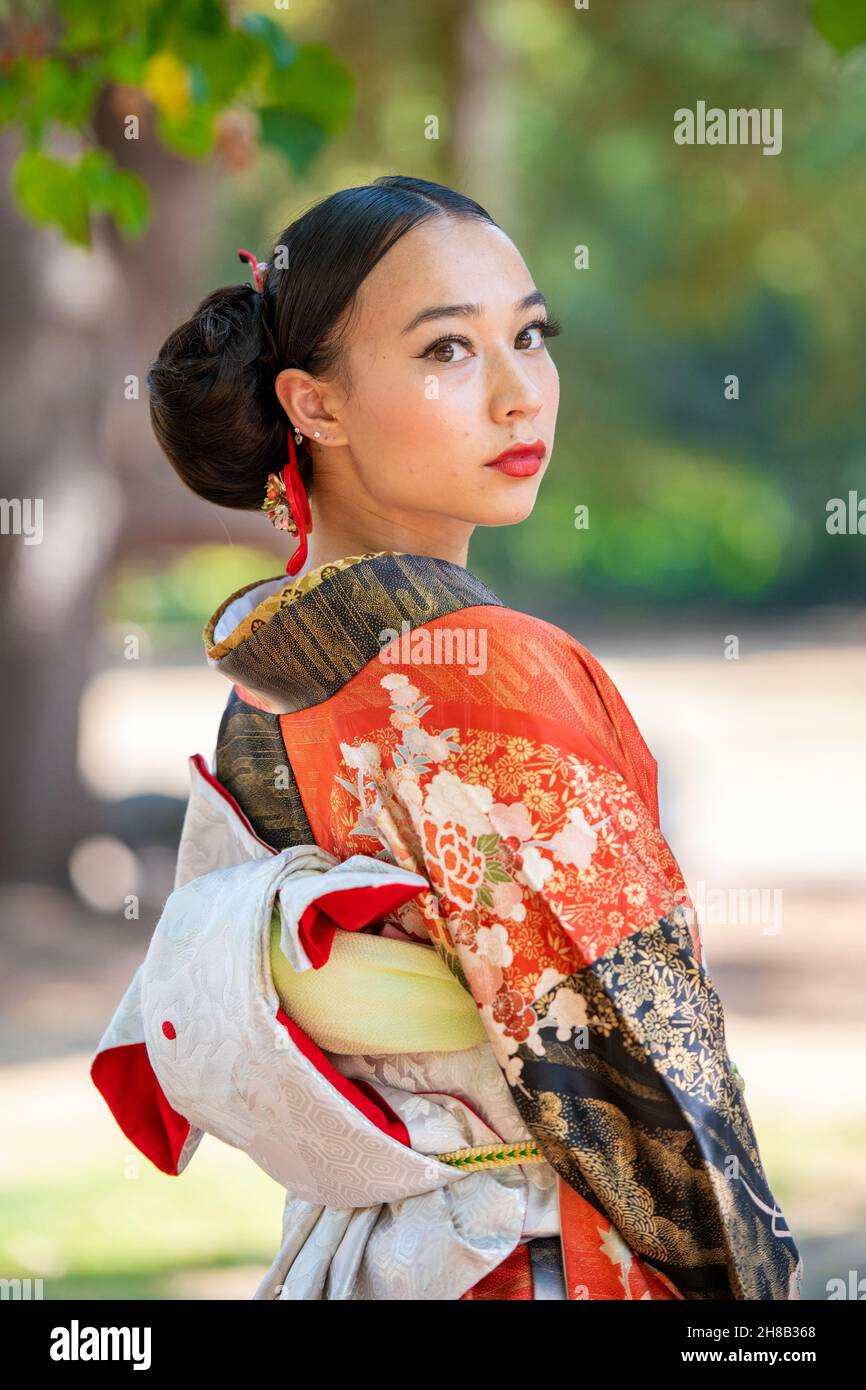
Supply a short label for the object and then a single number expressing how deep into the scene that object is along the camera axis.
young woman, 2.56
